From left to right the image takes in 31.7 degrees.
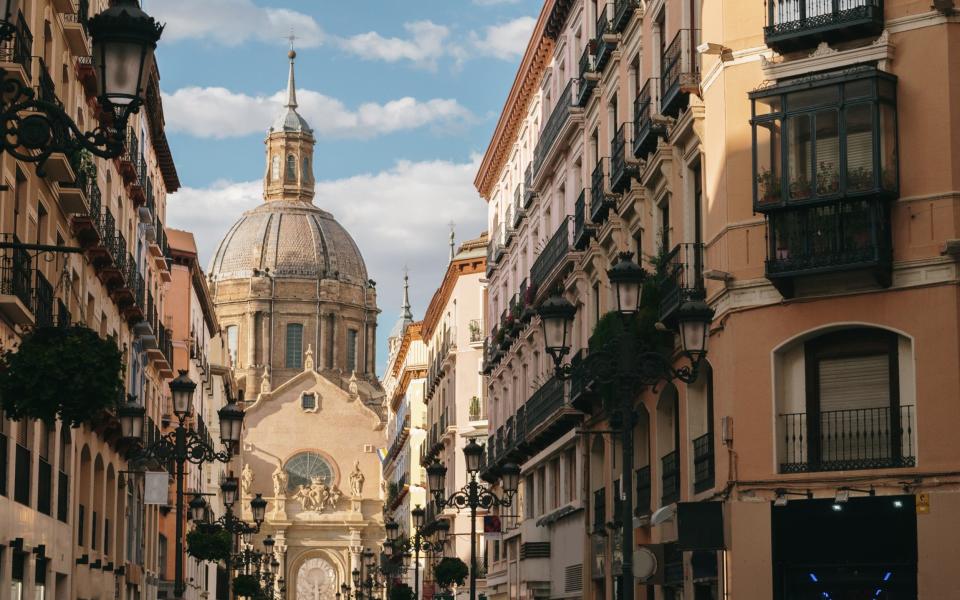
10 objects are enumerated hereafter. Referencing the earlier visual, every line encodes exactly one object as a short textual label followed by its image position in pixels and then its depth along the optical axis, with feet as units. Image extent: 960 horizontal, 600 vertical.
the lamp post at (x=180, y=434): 91.91
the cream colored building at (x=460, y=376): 222.05
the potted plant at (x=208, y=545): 153.58
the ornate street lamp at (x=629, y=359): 67.00
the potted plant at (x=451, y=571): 172.45
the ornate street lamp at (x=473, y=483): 115.44
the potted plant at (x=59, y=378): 51.13
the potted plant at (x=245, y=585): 222.07
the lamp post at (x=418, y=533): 155.02
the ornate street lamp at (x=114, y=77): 38.11
